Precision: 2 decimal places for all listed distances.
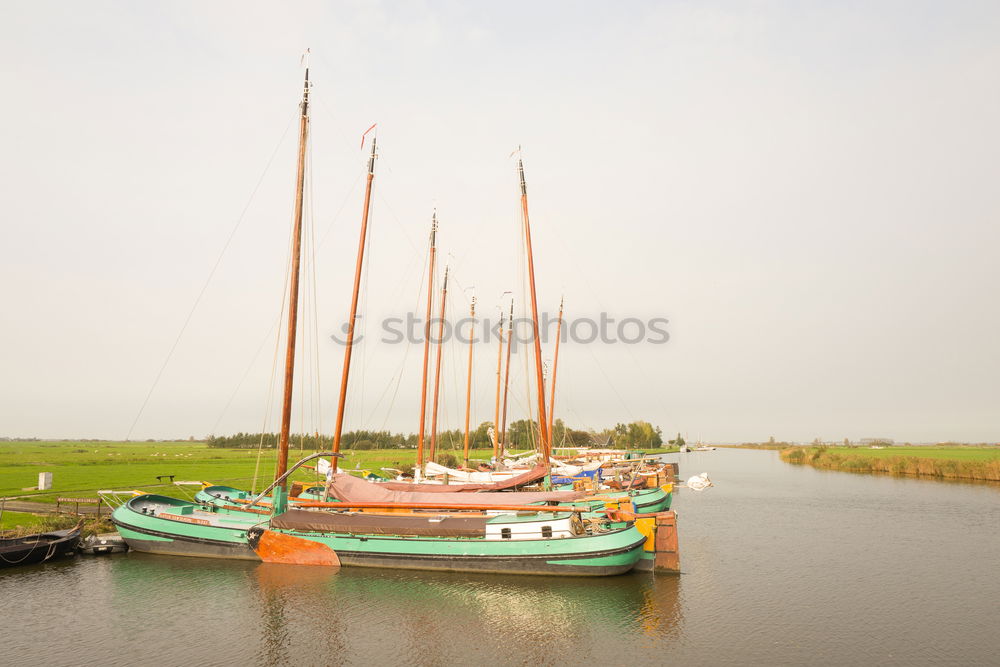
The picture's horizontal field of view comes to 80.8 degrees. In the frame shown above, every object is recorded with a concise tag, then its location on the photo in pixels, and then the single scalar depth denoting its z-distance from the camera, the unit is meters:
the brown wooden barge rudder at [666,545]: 27.91
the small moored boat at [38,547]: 26.17
